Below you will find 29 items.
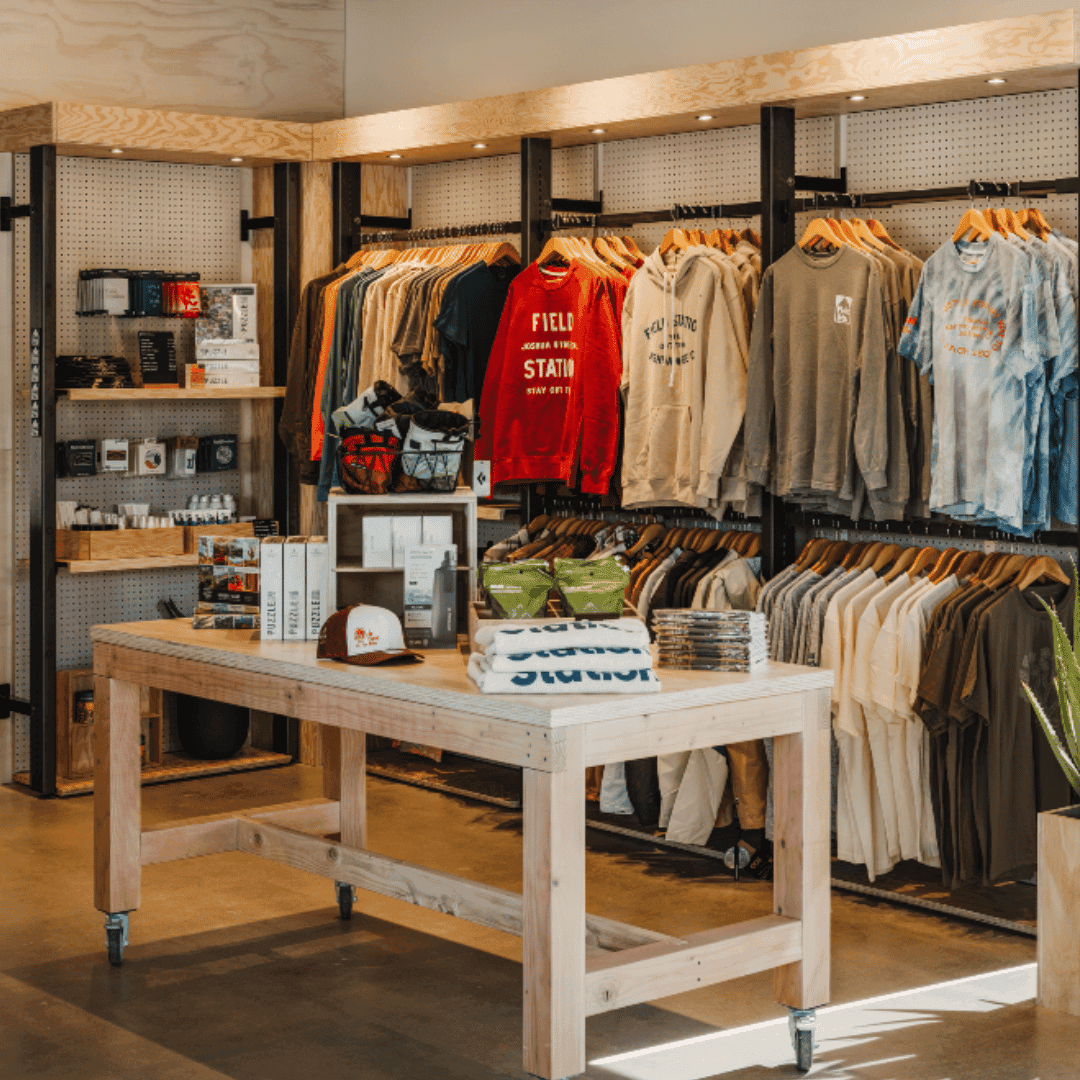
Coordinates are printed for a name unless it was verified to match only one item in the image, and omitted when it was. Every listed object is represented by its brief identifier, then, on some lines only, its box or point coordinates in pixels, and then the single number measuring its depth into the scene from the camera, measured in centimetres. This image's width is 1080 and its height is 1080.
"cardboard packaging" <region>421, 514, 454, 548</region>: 451
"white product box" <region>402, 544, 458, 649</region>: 436
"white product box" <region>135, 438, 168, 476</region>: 717
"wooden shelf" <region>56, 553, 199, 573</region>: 675
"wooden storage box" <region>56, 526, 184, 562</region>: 680
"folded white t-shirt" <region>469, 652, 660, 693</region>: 358
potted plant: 428
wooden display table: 342
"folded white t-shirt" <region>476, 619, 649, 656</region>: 364
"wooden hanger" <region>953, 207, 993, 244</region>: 502
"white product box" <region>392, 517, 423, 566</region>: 448
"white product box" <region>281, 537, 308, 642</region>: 448
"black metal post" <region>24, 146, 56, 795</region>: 656
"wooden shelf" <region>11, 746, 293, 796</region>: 680
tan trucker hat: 406
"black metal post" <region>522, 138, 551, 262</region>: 643
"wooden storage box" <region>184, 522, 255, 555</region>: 718
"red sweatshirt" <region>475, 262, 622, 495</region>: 609
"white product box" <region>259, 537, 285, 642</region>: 446
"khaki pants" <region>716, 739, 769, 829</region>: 548
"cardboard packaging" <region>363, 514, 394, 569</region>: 447
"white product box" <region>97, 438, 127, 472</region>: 703
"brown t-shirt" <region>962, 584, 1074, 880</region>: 481
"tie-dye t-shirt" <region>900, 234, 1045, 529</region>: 487
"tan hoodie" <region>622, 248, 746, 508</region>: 568
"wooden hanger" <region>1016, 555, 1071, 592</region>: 494
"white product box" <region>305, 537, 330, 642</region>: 449
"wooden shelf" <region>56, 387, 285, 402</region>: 674
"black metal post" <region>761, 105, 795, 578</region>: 549
